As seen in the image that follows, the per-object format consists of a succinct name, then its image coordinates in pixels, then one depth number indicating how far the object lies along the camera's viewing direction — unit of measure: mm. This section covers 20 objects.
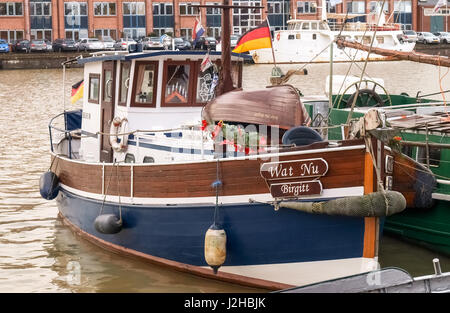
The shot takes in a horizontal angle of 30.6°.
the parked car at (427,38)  69438
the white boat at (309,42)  62875
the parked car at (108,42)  62856
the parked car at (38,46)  61281
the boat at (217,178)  9766
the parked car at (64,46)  61906
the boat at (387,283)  7887
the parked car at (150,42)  57800
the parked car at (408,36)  67000
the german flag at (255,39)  12984
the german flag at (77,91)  14809
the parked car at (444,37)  70375
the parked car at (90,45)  62312
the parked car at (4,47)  60731
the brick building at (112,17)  70625
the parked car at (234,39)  59034
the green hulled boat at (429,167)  12312
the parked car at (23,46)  61469
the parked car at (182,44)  59916
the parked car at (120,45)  59759
